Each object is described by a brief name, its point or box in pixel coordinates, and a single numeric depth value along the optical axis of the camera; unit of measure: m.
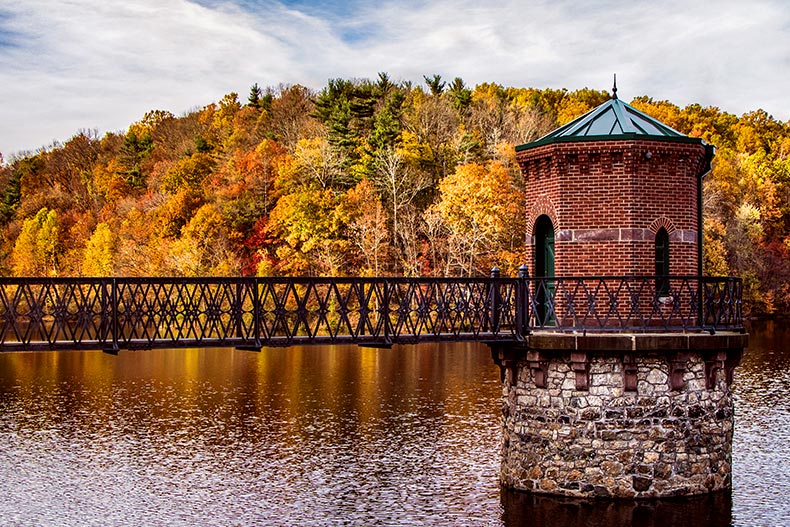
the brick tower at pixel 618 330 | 18.61
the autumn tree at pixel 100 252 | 67.88
